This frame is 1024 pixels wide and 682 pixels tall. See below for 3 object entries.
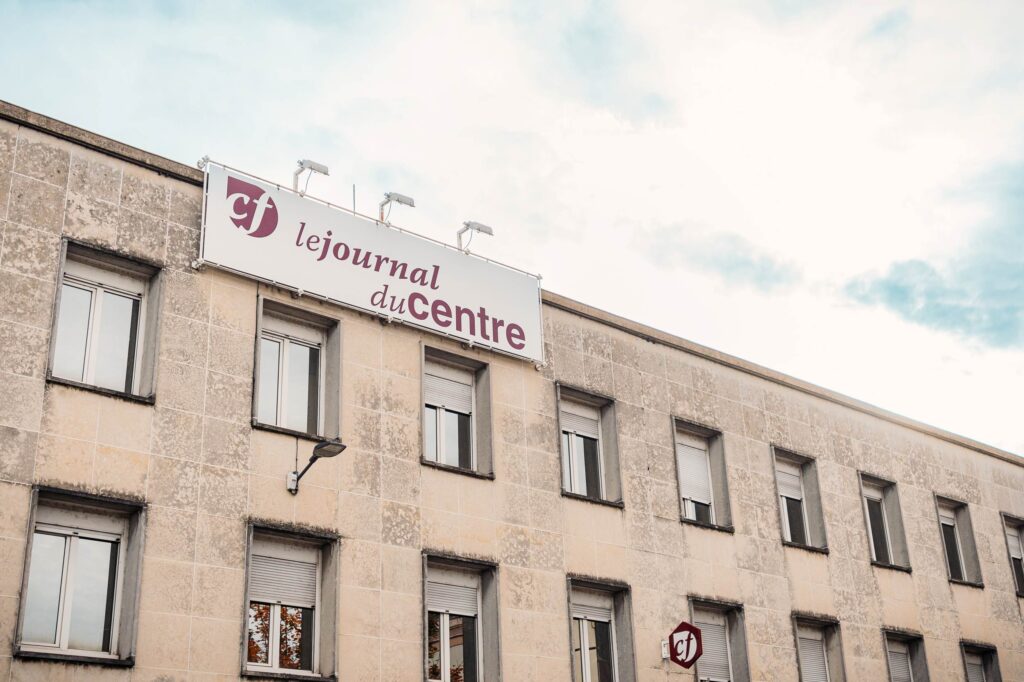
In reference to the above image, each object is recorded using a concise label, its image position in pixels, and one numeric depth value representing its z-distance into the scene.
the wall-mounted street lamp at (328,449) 15.12
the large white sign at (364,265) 17.14
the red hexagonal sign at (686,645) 18.45
